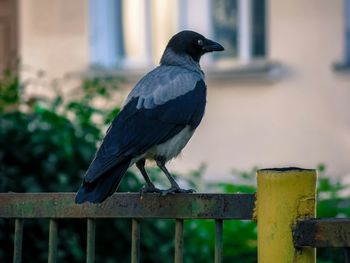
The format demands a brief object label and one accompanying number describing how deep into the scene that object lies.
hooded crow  7.68
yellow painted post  5.76
